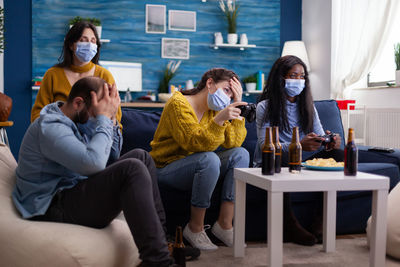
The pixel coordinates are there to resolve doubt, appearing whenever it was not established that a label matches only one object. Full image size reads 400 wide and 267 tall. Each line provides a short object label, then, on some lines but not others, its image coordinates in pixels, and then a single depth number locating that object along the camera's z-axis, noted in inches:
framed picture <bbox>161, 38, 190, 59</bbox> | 205.0
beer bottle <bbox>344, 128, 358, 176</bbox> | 70.4
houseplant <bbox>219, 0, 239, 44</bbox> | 207.0
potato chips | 76.4
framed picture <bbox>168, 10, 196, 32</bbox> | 205.3
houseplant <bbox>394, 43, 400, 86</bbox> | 159.5
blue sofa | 91.0
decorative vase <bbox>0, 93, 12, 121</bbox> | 134.5
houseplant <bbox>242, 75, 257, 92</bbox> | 209.5
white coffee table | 64.2
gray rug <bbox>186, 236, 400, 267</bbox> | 77.7
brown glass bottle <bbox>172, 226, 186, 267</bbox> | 67.7
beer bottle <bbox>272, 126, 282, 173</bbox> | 73.4
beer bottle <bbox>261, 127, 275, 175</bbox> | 70.3
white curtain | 166.9
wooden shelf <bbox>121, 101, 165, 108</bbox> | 186.1
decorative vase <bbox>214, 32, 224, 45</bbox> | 206.4
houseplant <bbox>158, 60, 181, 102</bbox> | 202.5
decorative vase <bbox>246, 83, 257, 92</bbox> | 209.3
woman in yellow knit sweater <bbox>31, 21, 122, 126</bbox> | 97.1
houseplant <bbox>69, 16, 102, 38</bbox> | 190.9
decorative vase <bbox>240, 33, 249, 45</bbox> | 208.5
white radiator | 161.3
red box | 170.6
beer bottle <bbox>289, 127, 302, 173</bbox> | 73.3
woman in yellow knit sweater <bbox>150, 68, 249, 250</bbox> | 83.7
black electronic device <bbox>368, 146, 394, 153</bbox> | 107.5
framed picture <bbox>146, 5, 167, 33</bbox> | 202.5
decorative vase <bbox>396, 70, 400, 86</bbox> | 158.9
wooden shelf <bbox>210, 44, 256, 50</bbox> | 206.2
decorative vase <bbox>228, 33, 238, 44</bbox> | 206.7
